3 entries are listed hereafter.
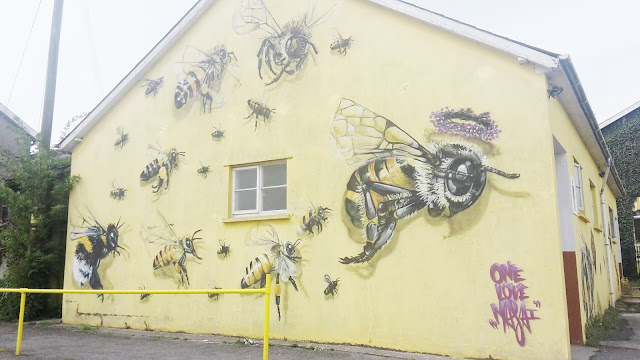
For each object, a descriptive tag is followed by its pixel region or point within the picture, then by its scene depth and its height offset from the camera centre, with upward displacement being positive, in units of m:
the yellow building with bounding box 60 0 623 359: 6.97 +1.18
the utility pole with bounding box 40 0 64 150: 13.72 +5.21
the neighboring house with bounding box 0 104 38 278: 12.30 +4.22
